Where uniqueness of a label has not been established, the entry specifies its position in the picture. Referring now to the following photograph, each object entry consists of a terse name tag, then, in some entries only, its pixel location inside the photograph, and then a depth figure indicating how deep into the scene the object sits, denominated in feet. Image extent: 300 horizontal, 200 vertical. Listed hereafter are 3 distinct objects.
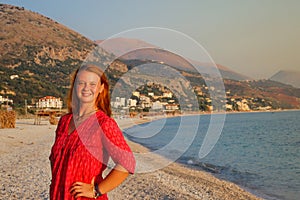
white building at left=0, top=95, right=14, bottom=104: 148.58
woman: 6.06
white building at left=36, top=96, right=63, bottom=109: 134.61
